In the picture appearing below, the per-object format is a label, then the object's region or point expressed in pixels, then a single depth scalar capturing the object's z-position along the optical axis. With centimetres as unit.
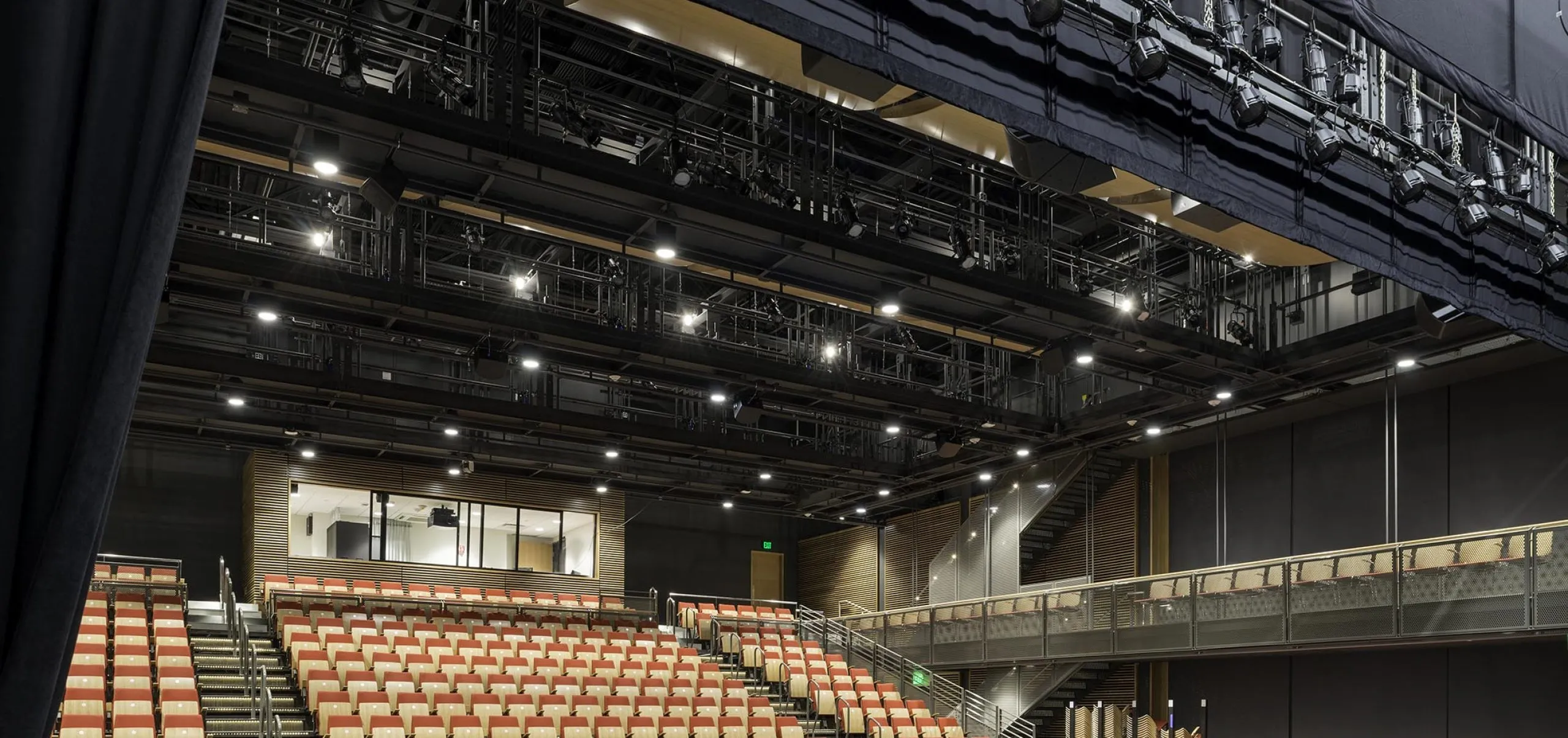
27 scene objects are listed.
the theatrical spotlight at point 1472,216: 945
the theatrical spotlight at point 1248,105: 794
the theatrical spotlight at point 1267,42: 823
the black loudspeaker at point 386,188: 1070
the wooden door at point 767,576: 2905
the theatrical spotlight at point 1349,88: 870
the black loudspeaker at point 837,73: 691
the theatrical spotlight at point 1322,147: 838
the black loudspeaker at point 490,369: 1577
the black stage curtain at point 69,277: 205
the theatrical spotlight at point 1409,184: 887
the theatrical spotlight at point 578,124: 1146
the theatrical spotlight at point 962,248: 1351
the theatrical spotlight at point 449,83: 1078
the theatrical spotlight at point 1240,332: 1614
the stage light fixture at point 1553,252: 998
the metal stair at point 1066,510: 2212
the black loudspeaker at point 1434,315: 1222
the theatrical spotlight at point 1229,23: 810
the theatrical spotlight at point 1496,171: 1006
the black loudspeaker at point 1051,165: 826
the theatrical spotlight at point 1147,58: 732
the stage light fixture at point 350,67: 973
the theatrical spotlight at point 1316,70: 871
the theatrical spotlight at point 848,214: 1245
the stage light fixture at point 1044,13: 674
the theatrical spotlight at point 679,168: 1127
